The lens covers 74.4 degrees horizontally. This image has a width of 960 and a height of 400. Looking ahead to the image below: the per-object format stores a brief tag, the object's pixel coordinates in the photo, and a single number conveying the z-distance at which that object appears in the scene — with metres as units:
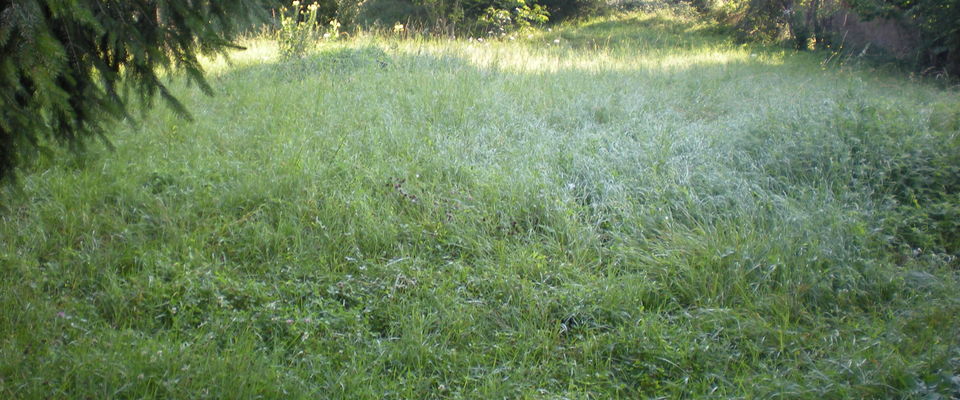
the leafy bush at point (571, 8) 18.95
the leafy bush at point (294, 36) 9.09
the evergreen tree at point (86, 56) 2.27
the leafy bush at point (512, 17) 15.17
